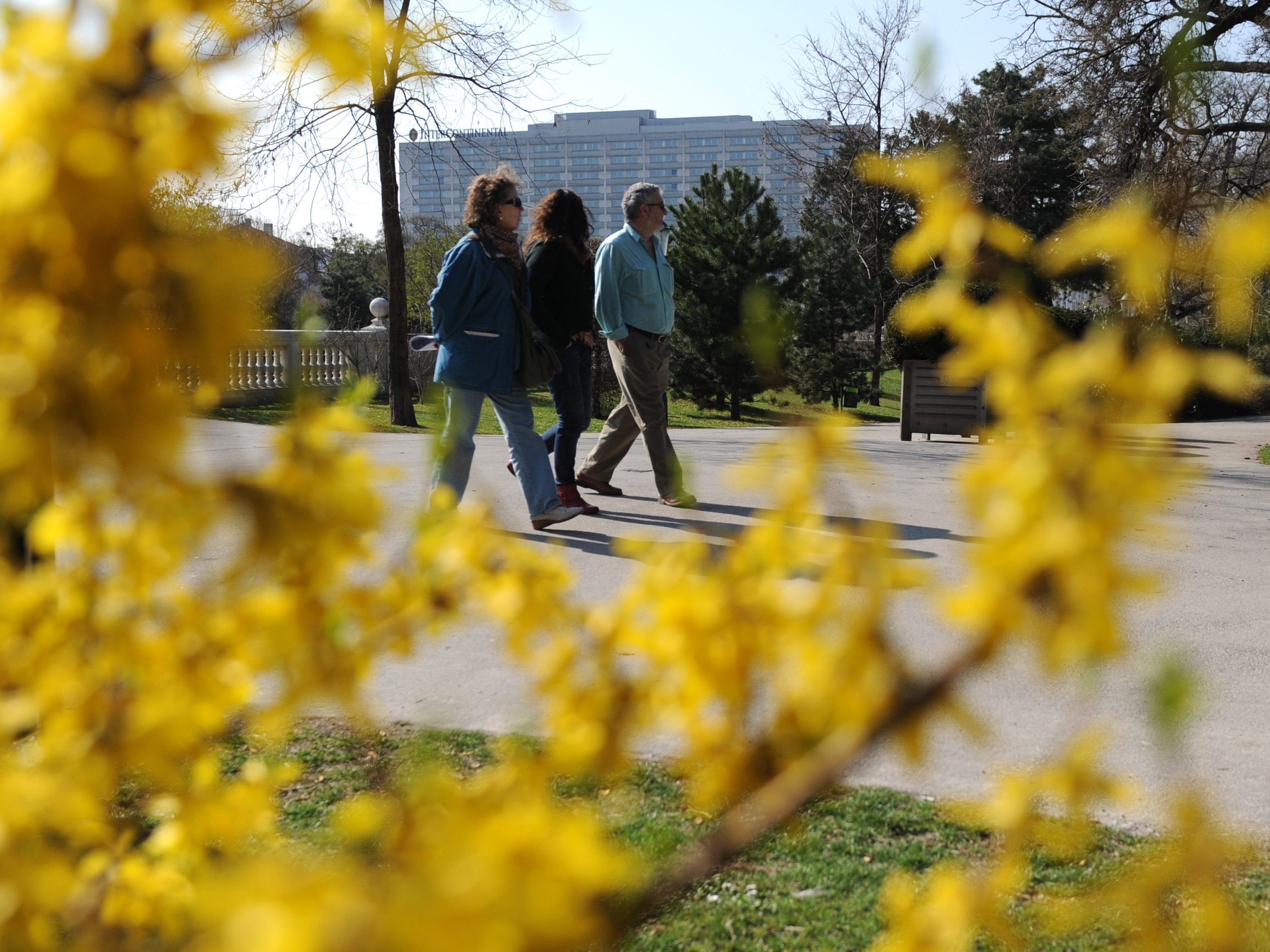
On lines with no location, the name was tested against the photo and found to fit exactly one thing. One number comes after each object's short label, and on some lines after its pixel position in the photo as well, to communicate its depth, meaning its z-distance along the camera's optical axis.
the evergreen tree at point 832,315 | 21.20
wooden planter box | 13.12
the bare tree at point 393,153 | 14.64
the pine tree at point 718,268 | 20.19
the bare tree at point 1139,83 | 12.02
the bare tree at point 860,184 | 21.89
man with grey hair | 6.59
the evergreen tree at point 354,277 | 41.03
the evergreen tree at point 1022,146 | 28.81
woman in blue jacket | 5.77
